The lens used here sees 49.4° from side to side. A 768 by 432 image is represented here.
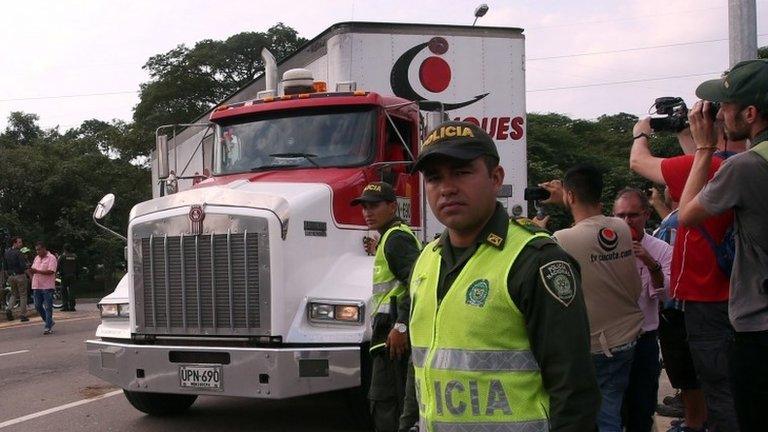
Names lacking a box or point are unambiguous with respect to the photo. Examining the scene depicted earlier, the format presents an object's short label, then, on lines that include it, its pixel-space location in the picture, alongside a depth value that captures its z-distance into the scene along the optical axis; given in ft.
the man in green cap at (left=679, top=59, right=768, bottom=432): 10.26
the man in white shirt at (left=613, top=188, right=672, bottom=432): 15.96
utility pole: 23.00
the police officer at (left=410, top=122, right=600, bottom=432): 7.47
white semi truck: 20.12
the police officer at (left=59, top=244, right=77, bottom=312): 68.44
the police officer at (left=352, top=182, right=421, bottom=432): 17.52
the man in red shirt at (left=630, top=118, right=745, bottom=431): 13.05
